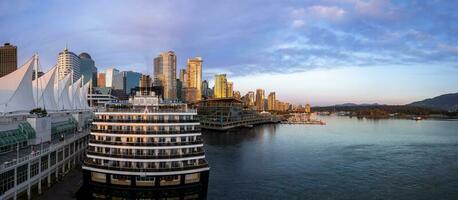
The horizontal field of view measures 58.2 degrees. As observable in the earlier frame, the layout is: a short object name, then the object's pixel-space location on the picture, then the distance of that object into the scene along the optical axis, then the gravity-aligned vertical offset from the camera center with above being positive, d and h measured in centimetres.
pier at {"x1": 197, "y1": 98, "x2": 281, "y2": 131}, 19362 -744
